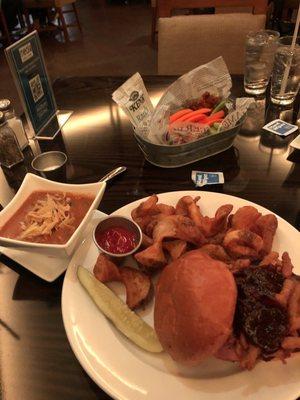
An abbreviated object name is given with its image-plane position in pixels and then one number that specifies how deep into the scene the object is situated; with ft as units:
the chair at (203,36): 6.01
